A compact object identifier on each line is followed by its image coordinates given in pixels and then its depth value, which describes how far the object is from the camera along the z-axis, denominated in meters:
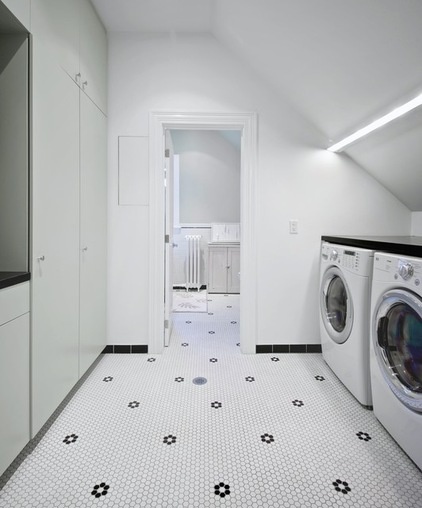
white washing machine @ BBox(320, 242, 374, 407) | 1.57
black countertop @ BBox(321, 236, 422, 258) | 1.23
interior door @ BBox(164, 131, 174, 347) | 2.41
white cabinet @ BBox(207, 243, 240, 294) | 4.57
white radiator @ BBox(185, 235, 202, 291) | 4.87
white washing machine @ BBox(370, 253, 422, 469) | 1.17
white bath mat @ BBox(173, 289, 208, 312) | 3.70
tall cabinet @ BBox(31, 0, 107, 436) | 1.31
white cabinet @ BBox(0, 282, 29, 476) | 1.09
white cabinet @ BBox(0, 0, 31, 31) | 1.11
